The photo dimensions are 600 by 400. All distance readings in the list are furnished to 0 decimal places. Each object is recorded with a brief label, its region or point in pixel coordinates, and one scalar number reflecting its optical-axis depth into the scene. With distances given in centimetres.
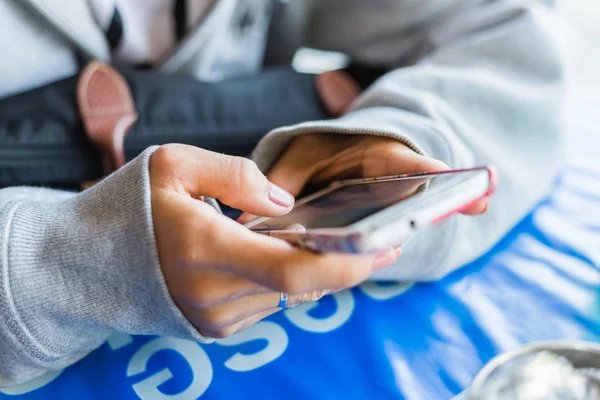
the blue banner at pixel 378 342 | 34
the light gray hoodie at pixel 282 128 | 28
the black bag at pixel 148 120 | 41
